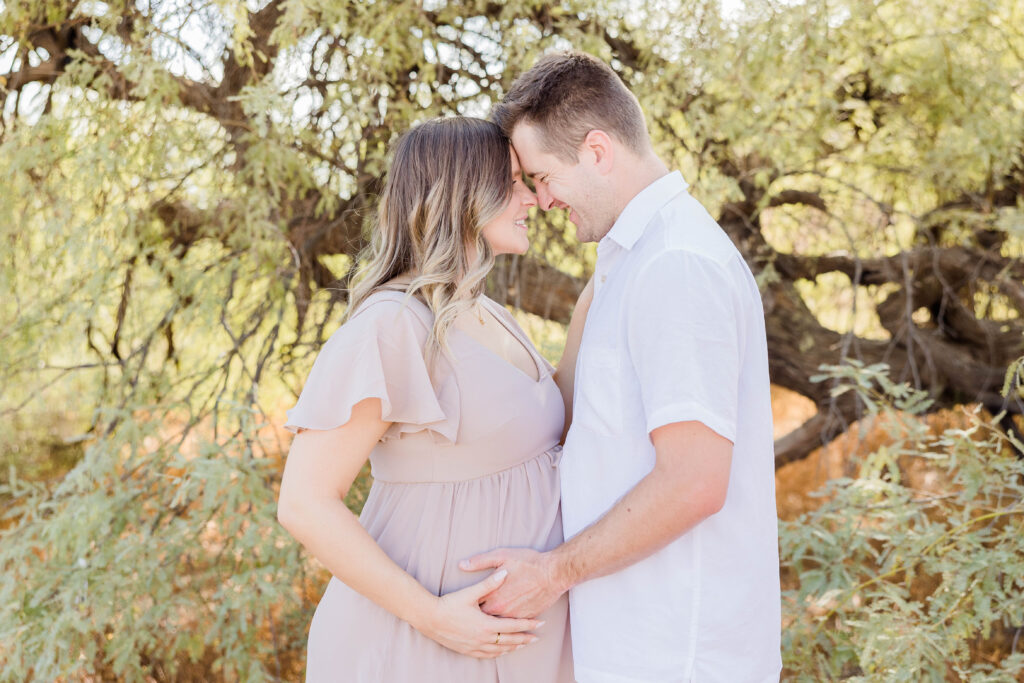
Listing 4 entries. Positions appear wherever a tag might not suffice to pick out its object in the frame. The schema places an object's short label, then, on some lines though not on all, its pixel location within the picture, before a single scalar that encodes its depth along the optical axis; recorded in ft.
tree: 10.07
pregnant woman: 5.40
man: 4.72
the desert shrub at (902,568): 8.47
